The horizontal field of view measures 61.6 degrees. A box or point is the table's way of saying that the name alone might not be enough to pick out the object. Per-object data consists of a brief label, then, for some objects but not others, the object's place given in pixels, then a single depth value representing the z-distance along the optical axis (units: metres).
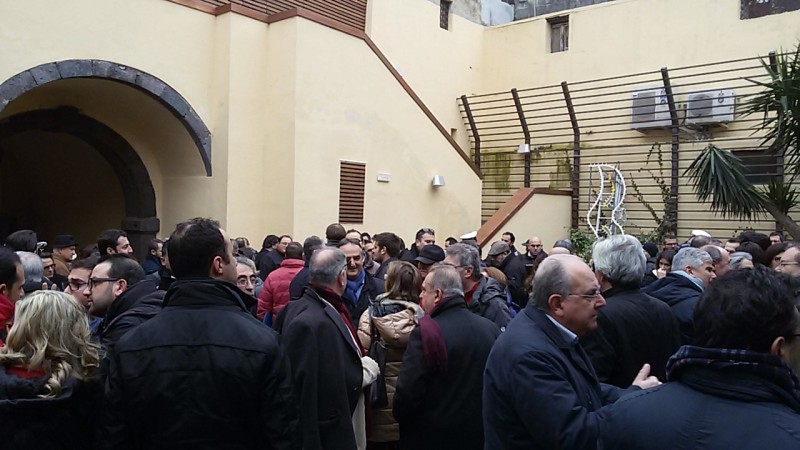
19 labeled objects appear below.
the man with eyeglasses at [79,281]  4.06
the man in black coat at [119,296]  3.08
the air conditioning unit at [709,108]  13.51
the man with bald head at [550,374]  2.27
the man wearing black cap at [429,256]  5.01
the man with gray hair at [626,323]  3.25
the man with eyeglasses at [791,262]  4.54
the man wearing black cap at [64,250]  6.67
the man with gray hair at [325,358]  3.15
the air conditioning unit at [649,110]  14.31
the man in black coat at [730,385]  1.67
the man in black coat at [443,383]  3.35
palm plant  9.84
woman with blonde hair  2.43
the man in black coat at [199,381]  2.38
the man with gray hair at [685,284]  3.89
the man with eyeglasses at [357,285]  5.34
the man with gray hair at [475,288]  4.48
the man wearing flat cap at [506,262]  7.51
